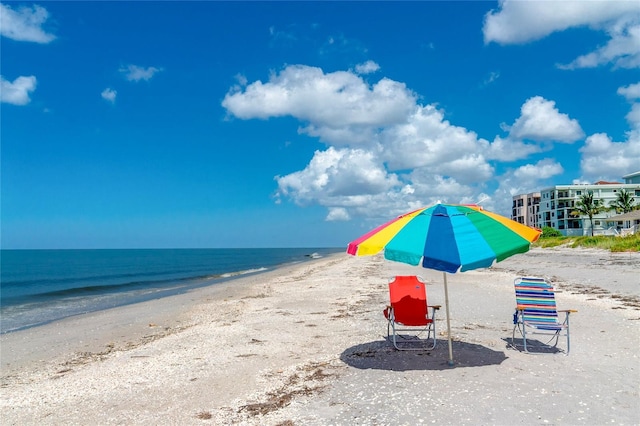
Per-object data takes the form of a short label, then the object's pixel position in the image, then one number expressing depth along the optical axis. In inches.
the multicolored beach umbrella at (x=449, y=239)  218.8
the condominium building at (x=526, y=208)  3752.5
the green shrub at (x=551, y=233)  2527.1
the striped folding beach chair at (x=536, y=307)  285.9
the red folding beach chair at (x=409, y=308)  299.3
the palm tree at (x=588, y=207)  2824.8
